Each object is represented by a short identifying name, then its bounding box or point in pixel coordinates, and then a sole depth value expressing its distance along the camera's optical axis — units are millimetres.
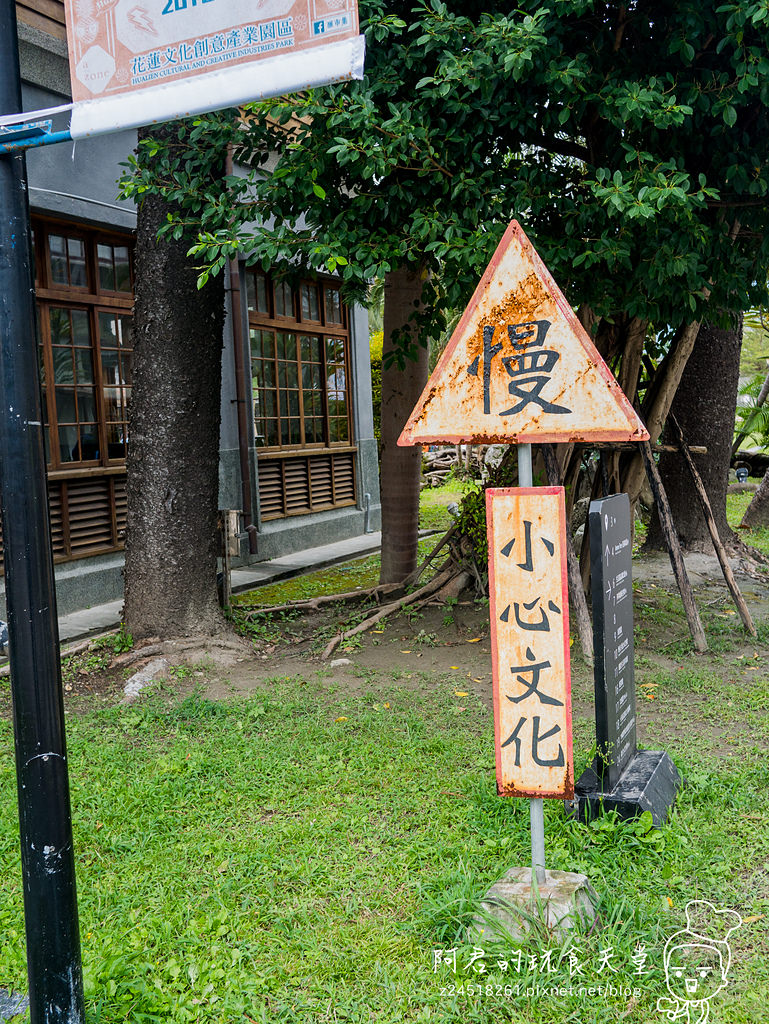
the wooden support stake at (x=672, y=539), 7297
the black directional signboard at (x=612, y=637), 4195
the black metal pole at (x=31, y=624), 2502
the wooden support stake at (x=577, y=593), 6852
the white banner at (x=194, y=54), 2164
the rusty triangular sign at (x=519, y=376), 3248
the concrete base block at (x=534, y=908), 3201
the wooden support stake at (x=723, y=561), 7688
